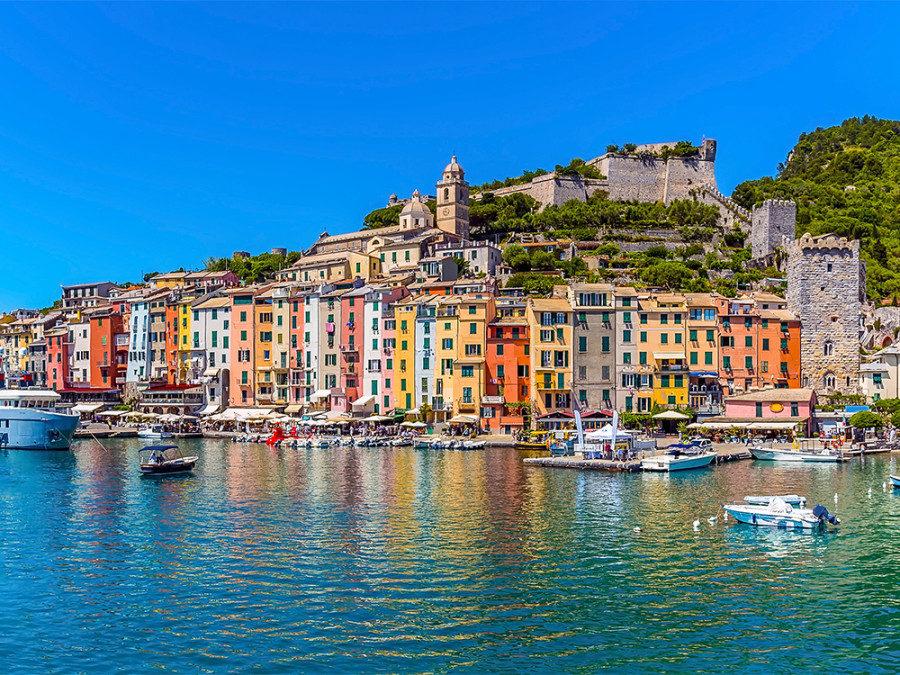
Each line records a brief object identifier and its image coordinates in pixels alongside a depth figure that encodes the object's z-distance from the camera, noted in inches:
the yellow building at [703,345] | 2815.0
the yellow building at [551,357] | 2778.1
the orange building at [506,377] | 2797.7
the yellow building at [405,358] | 3002.0
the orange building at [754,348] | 2847.0
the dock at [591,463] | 2041.1
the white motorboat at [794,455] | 2171.5
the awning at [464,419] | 2758.4
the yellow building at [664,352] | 2785.4
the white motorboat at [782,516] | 1301.7
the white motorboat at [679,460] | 2006.6
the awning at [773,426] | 2507.4
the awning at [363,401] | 3056.1
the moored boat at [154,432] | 2973.9
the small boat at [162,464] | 1955.0
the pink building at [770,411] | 2536.9
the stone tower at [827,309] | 3026.6
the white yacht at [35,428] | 2603.3
